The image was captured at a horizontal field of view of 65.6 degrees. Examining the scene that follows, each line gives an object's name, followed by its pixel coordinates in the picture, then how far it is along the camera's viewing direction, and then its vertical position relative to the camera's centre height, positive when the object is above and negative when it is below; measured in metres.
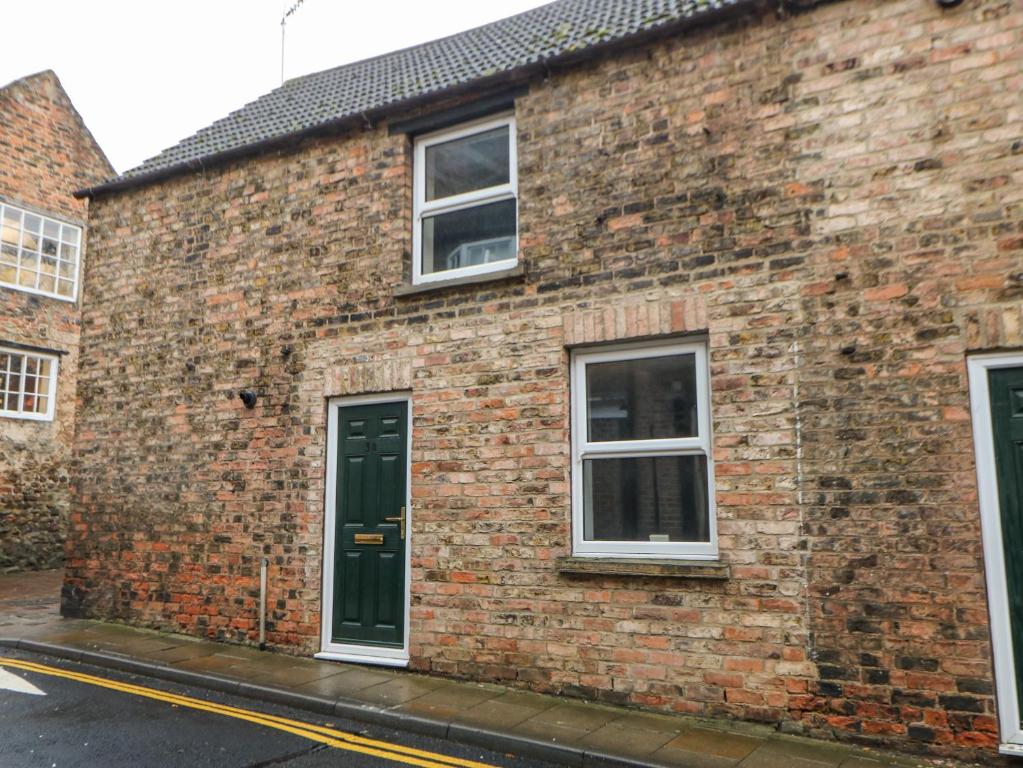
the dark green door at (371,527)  7.36 -0.41
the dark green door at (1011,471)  4.88 +0.07
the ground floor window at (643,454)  6.10 +0.23
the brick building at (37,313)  14.88 +3.32
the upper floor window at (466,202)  7.38 +2.67
